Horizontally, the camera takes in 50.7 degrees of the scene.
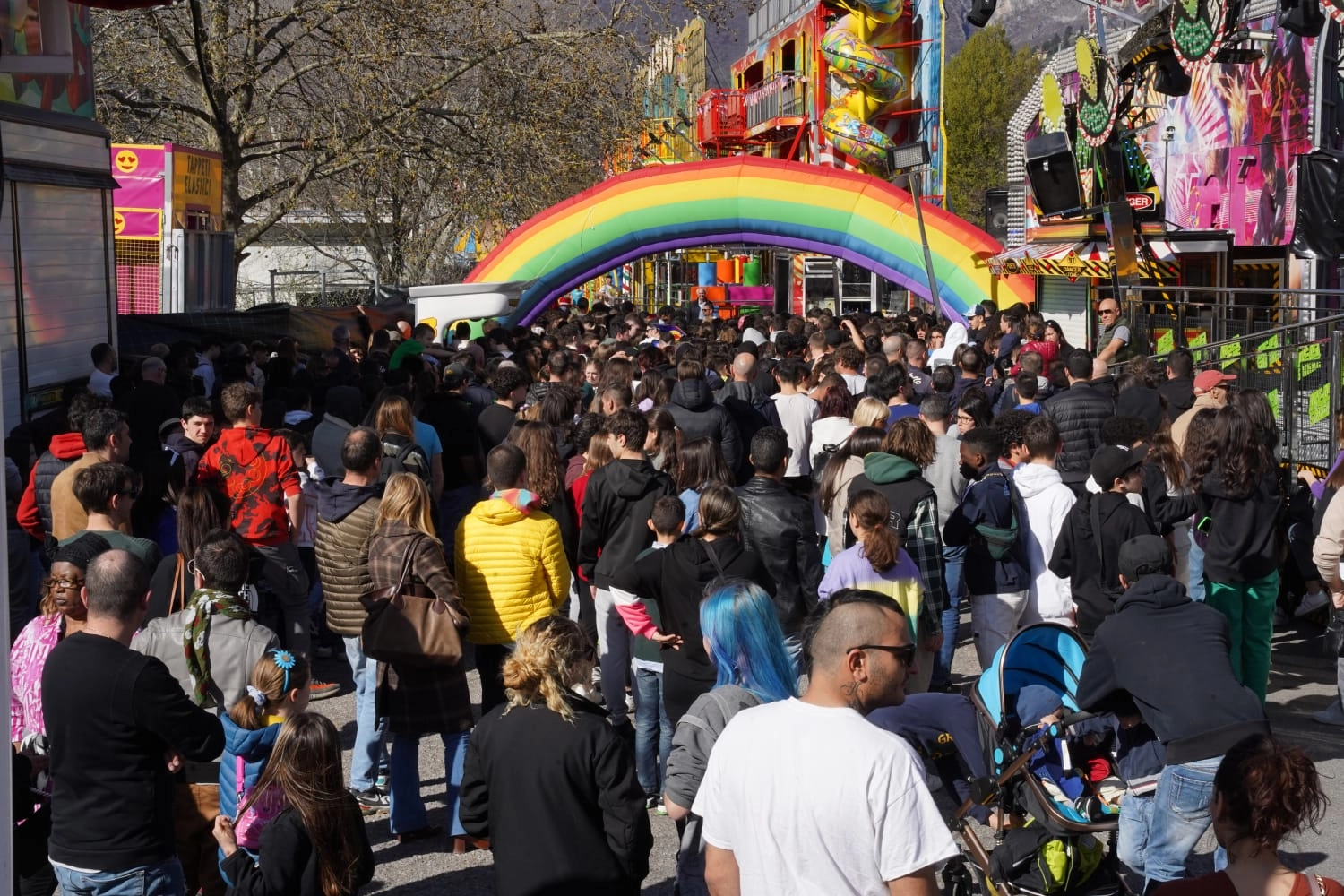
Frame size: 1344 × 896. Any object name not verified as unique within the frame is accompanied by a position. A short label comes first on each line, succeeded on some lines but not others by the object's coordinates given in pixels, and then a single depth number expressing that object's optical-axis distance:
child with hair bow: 4.53
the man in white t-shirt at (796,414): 9.72
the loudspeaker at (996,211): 39.56
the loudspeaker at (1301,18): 12.13
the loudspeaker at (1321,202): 13.26
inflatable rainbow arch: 17.84
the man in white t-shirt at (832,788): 3.04
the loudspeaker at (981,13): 16.59
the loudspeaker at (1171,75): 16.70
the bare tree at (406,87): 18.75
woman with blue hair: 4.35
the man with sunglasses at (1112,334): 13.21
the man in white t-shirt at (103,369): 10.66
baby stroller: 5.01
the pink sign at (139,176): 17.45
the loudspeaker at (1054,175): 20.66
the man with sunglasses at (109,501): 6.07
